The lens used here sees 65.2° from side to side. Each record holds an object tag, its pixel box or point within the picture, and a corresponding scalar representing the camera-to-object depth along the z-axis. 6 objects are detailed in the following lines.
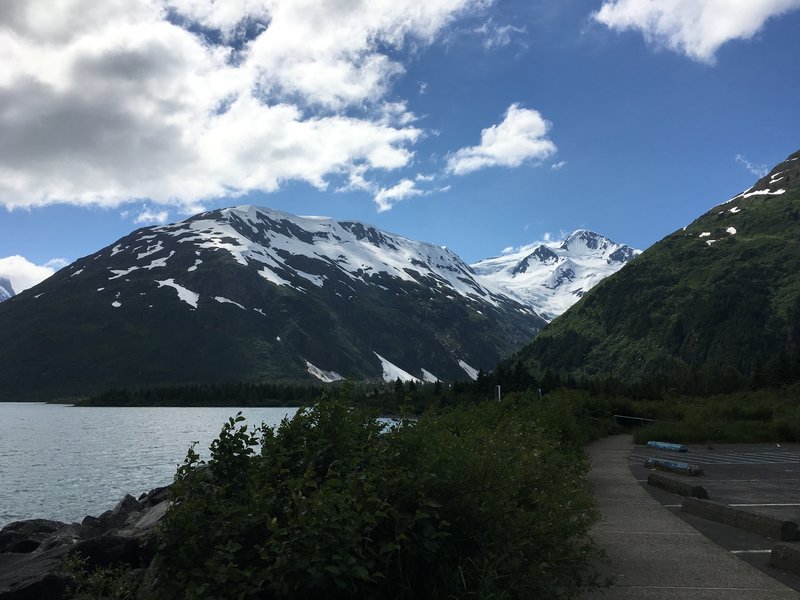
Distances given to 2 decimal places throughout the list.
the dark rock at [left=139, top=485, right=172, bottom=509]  28.12
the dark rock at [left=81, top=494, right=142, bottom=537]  22.81
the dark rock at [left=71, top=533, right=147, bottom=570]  13.17
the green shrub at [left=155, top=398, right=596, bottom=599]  6.02
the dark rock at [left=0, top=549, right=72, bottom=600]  11.75
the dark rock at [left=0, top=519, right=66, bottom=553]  21.41
